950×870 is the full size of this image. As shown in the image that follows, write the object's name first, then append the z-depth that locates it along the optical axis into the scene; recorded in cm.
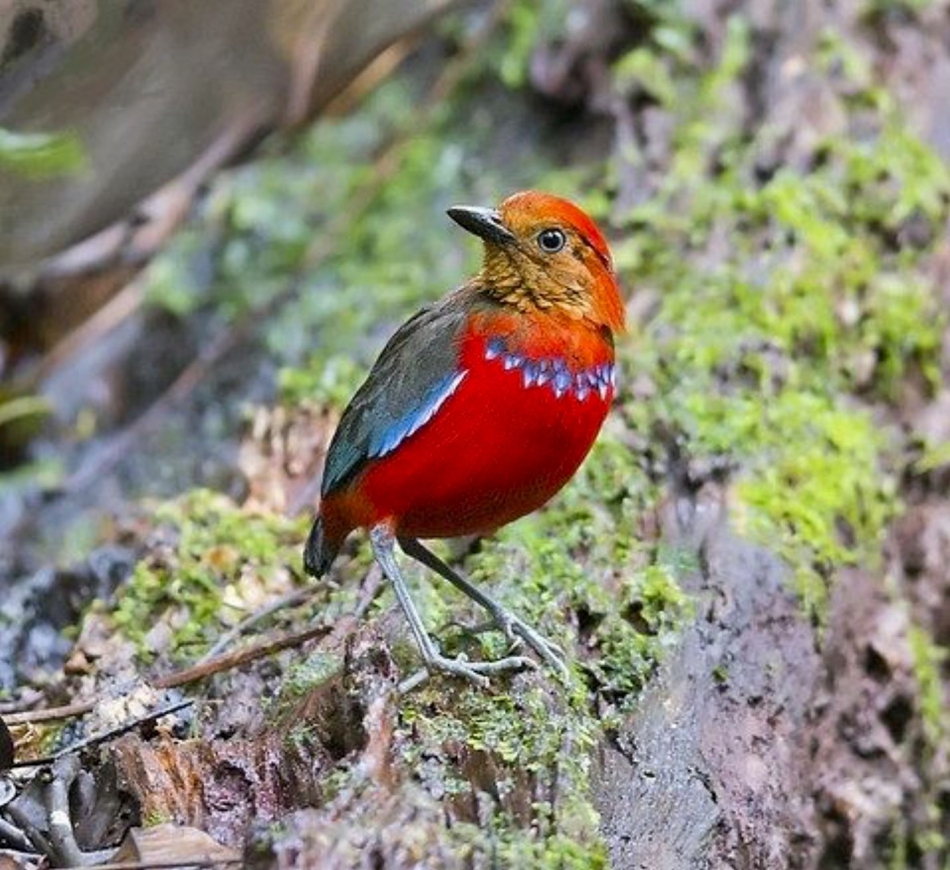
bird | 706
